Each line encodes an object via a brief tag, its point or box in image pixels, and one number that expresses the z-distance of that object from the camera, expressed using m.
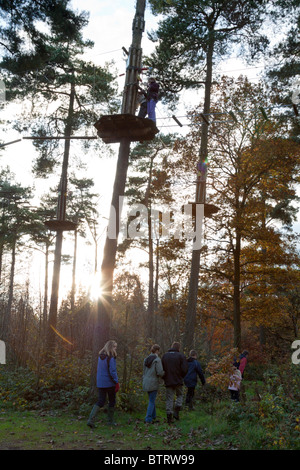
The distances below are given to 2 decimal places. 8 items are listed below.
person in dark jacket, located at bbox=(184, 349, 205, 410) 12.09
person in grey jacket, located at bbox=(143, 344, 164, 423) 9.73
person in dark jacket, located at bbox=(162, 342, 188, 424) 10.03
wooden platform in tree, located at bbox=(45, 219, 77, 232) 15.05
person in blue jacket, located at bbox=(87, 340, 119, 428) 9.09
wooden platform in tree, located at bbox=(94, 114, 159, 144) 10.14
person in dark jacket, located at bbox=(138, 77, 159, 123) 10.62
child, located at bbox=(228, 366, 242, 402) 10.29
